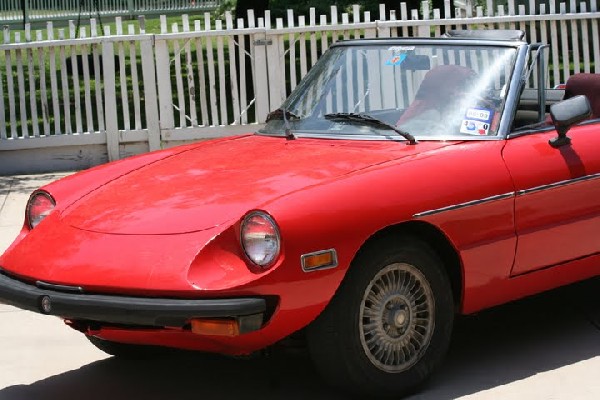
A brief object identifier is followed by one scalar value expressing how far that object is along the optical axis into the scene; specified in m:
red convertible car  6.10
